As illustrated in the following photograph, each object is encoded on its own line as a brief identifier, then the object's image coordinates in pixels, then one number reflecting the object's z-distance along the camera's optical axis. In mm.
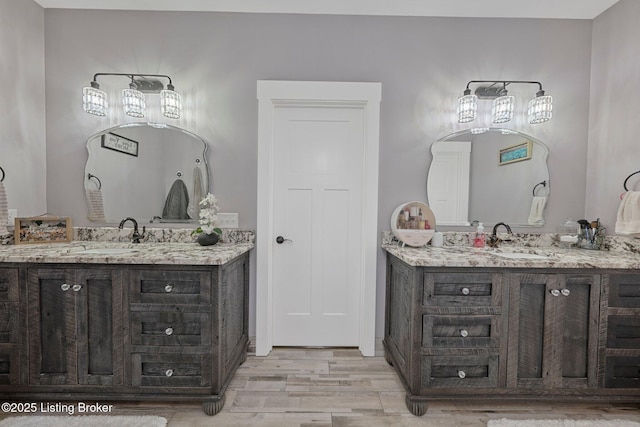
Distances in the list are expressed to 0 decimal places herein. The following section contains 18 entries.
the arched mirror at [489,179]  2574
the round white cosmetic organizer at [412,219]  2360
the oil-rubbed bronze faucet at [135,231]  2470
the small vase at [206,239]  2289
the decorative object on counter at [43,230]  2227
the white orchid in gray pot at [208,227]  2293
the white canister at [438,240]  2434
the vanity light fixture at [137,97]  2436
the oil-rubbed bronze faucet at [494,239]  2486
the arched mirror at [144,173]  2553
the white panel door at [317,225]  2643
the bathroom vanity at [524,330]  1853
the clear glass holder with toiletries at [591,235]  2418
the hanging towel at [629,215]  2096
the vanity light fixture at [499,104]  2459
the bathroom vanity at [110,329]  1819
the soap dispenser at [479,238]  2456
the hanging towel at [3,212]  2062
